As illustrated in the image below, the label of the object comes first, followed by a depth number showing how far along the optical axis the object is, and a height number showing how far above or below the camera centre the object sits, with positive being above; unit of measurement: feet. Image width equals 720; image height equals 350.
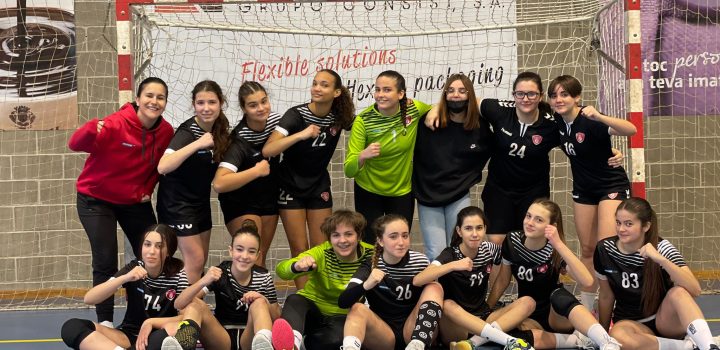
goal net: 23.62 +3.48
